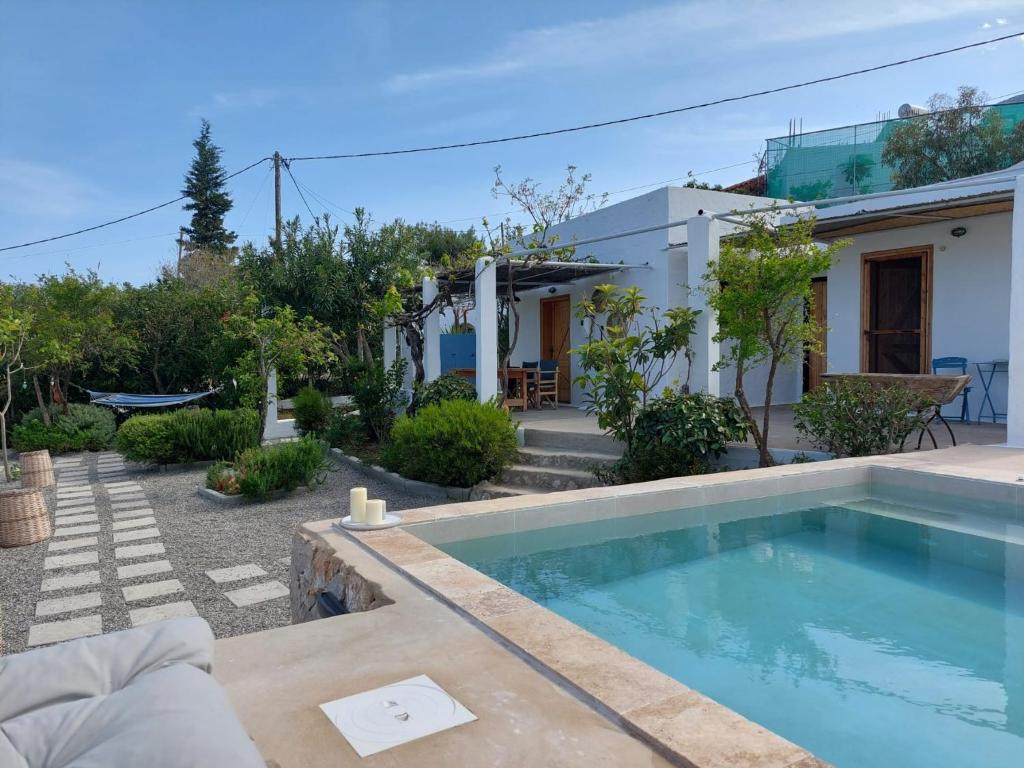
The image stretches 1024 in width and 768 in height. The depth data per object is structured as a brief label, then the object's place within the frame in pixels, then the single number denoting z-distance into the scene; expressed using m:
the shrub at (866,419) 6.77
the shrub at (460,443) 7.74
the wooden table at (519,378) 12.19
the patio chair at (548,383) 12.88
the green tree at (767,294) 6.69
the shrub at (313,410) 12.98
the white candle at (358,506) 3.87
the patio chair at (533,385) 12.73
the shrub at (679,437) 6.87
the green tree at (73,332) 11.89
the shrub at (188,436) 10.06
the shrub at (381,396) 10.91
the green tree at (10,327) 9.15
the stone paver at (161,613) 4.44
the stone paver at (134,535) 6.44
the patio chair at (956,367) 9.16
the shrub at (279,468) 7.77
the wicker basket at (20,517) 6.20
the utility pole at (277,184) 19.39
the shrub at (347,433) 11.31
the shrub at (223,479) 8.12
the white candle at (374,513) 3.87
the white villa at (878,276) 7.64
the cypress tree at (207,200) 32.53
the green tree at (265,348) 10.43
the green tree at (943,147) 18.56
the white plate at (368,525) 3.81
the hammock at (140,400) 12.71
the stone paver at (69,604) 4.61
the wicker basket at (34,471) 9.21
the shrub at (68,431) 12.29
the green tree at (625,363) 7.32
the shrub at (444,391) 10.03
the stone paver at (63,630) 4.12
